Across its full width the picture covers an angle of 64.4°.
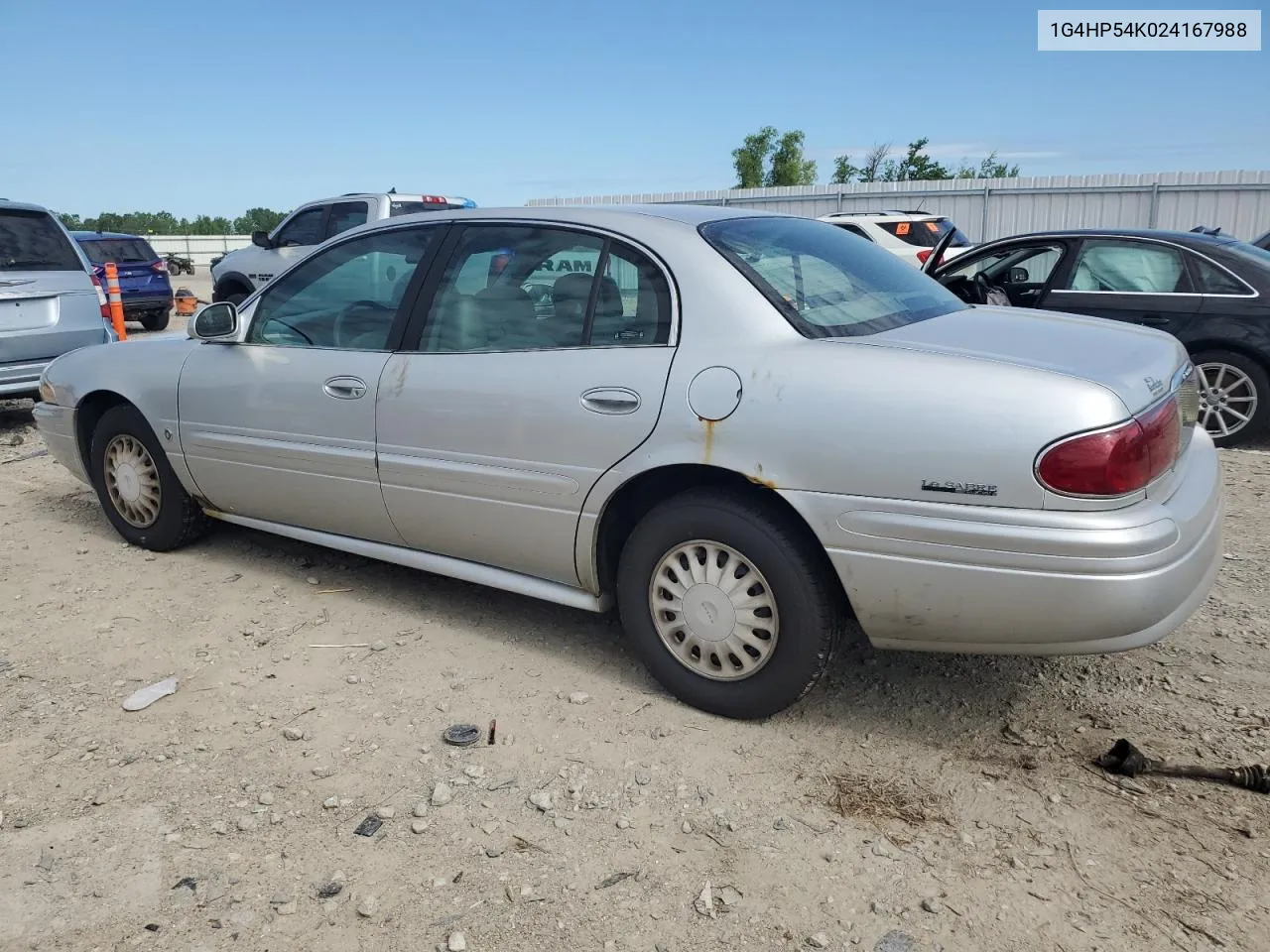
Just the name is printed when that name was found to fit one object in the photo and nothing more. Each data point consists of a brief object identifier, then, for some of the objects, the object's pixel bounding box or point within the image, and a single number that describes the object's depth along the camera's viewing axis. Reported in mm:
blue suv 15273
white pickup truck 12078
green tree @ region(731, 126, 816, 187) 39969
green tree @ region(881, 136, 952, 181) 37597
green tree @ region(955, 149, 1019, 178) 37062
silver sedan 2600
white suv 14031
